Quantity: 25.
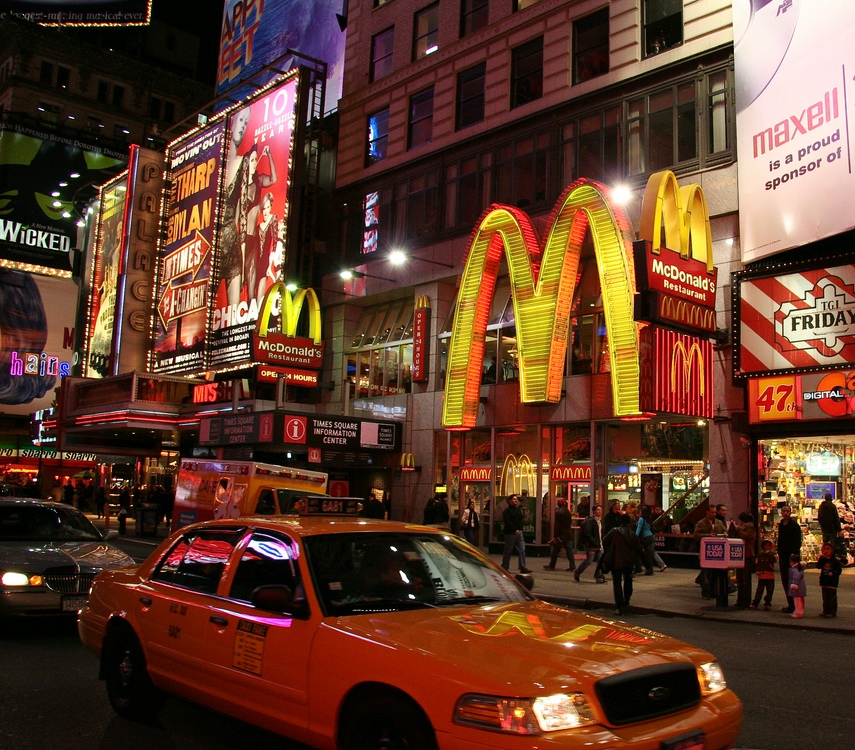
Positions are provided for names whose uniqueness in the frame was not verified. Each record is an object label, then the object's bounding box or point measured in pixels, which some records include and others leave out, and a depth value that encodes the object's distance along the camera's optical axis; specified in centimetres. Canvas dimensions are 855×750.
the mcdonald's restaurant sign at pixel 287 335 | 3105
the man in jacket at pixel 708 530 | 1563
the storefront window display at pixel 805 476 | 2047
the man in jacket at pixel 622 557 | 1362
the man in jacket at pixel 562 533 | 2033
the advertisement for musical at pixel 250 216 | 3406
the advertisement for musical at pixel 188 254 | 3800
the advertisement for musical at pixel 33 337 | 5594
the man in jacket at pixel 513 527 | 1930
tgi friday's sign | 1884
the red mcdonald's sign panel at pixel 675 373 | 1986
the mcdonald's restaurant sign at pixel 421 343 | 2961
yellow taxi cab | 414
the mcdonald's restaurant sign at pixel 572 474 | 2423
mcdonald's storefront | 1994
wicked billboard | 5338
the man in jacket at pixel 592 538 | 1904
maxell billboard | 1786
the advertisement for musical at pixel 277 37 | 4428
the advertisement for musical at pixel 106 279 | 4421
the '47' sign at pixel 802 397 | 1867
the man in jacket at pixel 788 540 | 1572
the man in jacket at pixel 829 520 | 1886
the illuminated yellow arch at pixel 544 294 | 2103
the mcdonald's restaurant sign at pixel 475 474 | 2727
